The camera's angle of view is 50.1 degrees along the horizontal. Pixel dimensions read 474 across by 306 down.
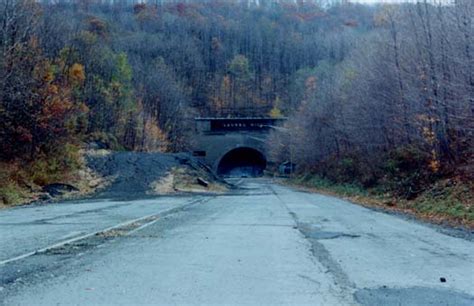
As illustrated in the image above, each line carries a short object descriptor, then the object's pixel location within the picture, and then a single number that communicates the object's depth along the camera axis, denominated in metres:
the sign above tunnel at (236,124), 81.25
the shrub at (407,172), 20.97
